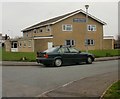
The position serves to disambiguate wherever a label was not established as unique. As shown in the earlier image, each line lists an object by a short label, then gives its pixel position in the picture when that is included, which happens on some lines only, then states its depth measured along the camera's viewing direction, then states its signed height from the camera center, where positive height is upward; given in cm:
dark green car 1139 -45
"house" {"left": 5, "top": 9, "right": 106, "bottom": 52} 2529 +276
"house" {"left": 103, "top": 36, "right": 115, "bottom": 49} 2897 +145
